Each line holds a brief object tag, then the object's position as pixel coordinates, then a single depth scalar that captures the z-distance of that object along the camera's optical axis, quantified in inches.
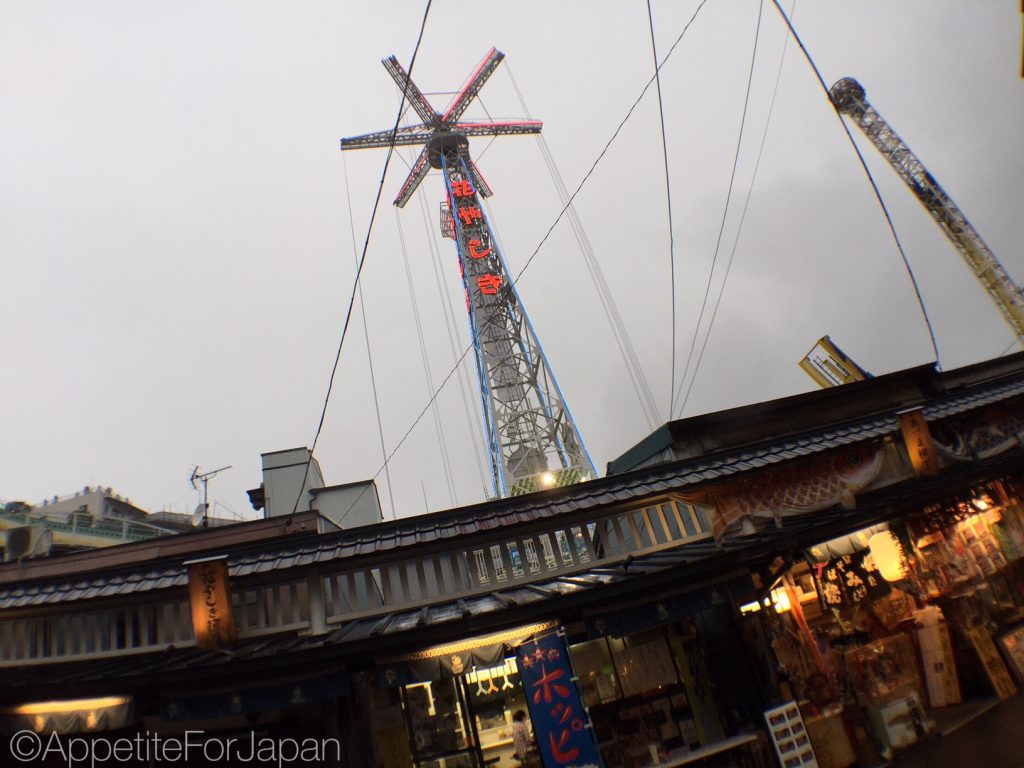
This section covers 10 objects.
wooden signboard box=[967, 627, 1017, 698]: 433.1
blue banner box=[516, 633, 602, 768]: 320.5
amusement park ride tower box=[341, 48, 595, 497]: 1230.3
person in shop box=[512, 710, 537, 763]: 364.2
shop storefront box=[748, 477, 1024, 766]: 392.2
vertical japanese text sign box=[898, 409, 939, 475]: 442.9
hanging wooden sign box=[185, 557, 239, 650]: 320.5
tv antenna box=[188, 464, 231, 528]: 1084.5
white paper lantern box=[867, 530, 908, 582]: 452.8
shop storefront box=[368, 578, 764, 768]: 327.0
